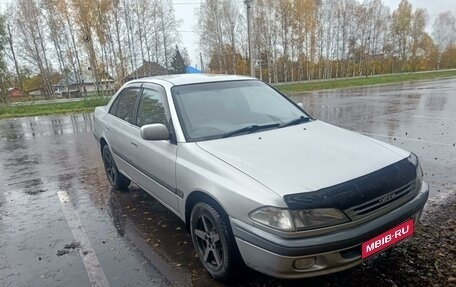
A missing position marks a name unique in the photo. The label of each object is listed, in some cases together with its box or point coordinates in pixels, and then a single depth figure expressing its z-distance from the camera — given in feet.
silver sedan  7.57
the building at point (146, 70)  138.62
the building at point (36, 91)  172.00
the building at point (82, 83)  130.27
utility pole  58.85
